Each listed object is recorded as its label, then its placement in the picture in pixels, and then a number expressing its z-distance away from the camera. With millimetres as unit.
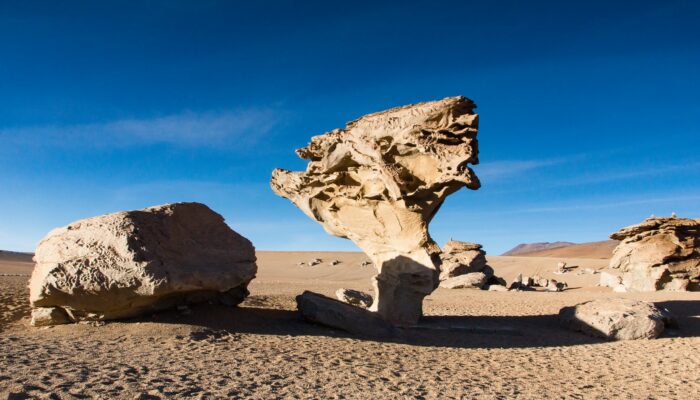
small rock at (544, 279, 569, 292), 28988
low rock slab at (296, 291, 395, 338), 11727
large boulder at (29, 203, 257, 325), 9656
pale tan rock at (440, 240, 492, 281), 28953
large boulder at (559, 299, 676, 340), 13523
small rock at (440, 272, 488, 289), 27250
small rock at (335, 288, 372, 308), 17656
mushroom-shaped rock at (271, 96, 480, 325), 12375
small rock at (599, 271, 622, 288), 27375
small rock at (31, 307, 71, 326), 10281
